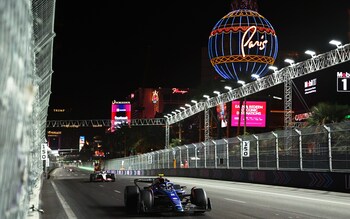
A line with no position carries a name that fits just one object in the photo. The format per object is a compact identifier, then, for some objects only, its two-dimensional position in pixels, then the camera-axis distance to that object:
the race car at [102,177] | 36.56
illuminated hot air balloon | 73.06
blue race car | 12.62
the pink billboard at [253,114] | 93.31
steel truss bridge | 35.09
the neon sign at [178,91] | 164.00
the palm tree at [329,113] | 39.00
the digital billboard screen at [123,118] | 182.25
